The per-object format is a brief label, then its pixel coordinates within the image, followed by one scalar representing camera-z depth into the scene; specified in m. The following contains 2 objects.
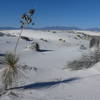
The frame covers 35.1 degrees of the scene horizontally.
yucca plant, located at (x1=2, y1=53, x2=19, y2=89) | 5.15
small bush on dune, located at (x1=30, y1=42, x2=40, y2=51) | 13.97
